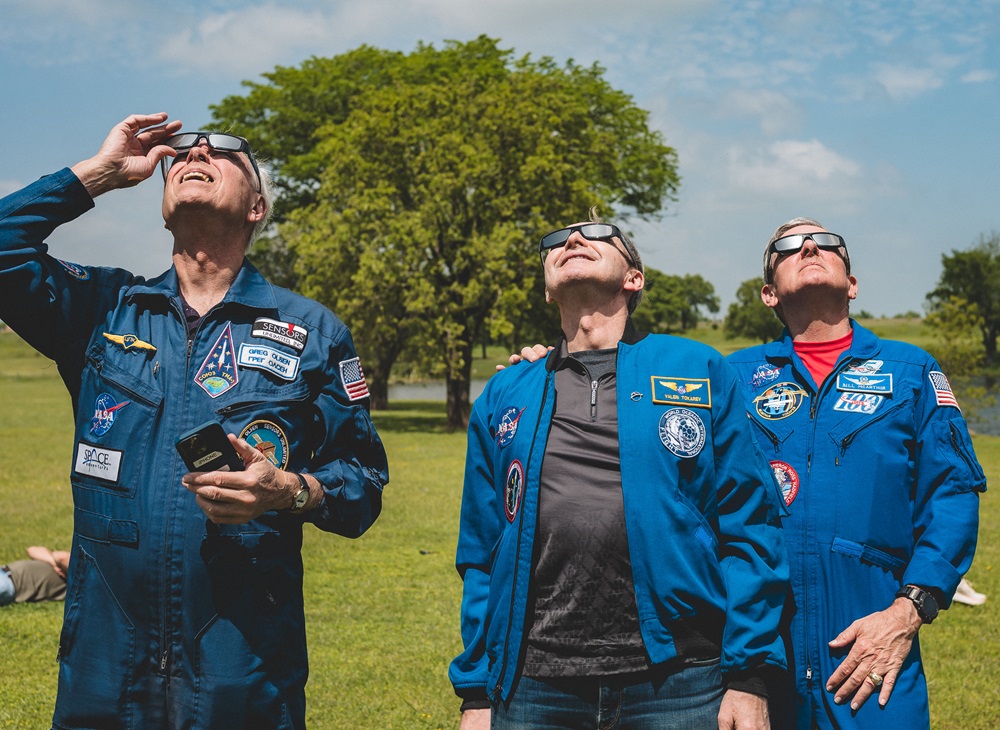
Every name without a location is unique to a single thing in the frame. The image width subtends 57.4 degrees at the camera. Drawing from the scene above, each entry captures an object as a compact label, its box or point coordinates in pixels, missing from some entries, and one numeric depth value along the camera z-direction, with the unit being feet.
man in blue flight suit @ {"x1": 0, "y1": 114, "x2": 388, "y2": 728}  9.15
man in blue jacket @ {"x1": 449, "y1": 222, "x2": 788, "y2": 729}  9.15
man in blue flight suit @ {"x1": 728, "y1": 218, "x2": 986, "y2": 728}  10.59
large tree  95.76
